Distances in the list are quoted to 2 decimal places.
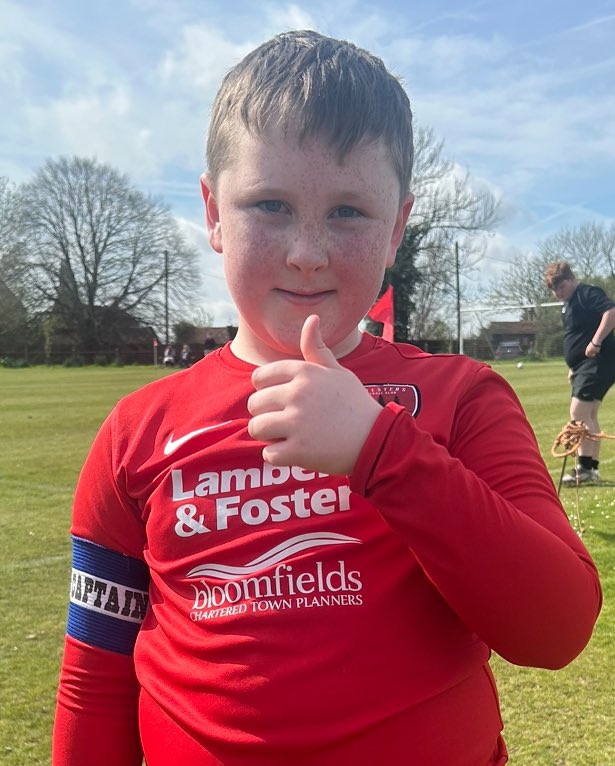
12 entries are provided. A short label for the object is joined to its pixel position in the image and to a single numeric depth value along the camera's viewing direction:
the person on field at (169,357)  43.54
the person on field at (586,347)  6.71
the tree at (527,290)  41.28
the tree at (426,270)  36.38
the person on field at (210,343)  35.88
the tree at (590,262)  42.25
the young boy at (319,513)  0.87
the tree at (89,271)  44.78
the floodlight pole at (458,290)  37.72
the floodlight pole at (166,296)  47.12
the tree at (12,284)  42.56
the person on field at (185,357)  40.81
